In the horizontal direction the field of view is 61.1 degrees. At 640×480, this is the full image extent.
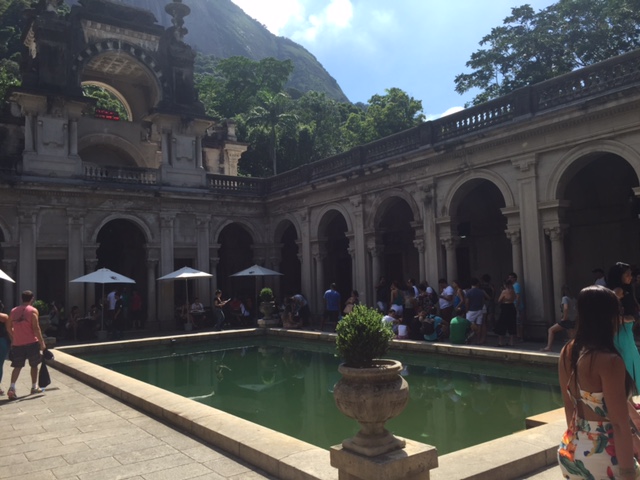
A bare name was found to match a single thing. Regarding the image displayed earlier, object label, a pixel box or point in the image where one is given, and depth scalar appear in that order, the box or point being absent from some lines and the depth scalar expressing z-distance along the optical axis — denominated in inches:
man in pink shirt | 339.3
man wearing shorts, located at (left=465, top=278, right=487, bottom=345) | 507.2
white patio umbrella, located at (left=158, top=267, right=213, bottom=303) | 745.0
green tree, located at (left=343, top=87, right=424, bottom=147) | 1684.3
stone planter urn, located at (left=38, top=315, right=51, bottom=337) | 582.1
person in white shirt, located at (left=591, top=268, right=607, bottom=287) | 460.4
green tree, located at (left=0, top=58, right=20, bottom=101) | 1156.1
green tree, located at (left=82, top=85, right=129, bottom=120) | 1630.2
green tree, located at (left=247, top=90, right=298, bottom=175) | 1654.8
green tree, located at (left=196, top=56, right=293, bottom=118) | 2066.9
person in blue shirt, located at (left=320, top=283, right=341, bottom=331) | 703.1
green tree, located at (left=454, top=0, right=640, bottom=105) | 1123.9
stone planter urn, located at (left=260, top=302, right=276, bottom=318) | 715.0
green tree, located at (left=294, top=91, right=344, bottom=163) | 1835.6
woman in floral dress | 106.2
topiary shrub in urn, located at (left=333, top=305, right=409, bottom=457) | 157.8
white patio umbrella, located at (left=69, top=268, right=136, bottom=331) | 689.6
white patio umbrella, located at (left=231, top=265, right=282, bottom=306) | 815.1
